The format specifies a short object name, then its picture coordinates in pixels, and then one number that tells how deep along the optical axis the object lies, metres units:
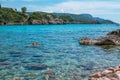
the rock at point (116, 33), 22.38
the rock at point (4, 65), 11.03
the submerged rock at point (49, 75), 9.23
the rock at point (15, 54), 14.56
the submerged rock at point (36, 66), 10.86
